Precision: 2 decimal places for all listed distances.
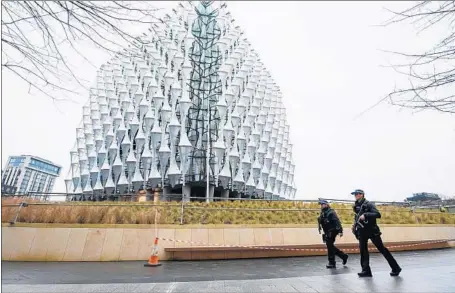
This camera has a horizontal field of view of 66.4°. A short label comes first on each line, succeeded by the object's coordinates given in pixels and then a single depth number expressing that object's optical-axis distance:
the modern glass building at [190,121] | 44.06
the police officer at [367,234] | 7.02
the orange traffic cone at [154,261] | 10.22
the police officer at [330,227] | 9.03
